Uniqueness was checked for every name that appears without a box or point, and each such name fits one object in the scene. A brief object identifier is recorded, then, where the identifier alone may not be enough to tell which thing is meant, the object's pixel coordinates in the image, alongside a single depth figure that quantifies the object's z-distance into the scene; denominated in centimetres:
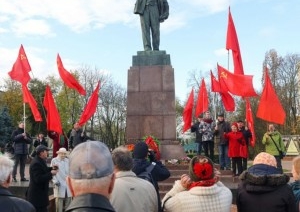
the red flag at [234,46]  1314
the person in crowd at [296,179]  403
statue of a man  1468
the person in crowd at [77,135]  1289
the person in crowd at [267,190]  389
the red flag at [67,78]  1405
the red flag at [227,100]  1331
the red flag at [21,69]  1306
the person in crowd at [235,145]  1147
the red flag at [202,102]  1469
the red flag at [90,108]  1332
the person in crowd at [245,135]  1156
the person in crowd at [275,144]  1166
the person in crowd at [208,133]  1277
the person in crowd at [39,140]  1292
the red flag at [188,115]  1416
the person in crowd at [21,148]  1173
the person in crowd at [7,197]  277
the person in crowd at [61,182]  790
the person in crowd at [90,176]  207
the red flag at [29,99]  1255
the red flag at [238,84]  1236
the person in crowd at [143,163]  488
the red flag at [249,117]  1273
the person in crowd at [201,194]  348
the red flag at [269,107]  1135
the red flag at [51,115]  1238
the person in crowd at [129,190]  363
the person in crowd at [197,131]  1299
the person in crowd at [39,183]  667
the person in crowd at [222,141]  1231
